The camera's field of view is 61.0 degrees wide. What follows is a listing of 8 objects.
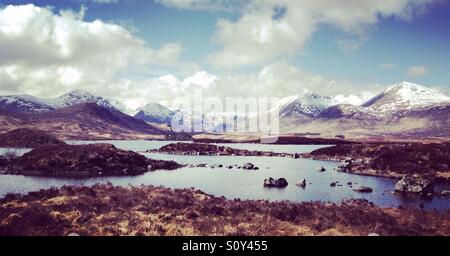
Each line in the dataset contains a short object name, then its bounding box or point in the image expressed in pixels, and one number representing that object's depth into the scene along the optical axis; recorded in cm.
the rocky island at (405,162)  8750
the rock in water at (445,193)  6306
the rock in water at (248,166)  9896
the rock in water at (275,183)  6831
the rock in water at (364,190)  6546
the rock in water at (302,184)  6915
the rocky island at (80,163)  8569
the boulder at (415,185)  6388
